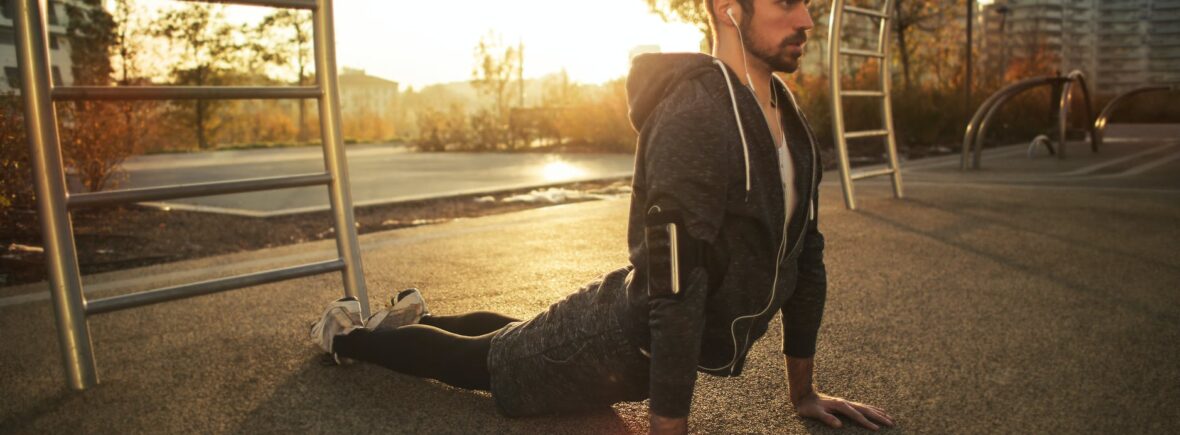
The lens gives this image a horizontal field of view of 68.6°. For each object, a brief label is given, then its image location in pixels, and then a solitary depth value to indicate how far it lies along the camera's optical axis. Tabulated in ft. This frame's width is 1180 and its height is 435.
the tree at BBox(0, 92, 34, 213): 13.71
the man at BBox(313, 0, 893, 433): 5.18
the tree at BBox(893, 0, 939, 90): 65.46
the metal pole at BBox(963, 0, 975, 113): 53.47
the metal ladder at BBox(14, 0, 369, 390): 7.42
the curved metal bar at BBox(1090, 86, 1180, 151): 39.24
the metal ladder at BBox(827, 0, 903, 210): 19.31
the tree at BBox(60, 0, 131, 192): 19.86
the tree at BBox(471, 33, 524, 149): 93.71
